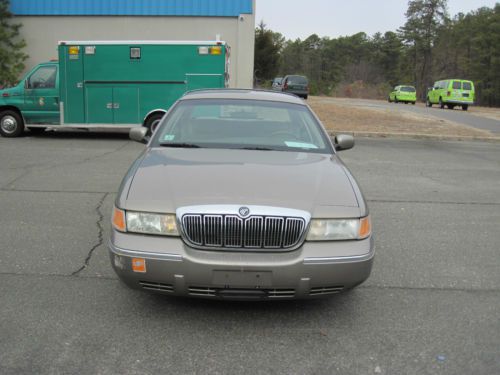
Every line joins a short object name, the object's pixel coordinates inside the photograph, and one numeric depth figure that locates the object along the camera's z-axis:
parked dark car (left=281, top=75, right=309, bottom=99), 37.31
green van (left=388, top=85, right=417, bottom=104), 42.69
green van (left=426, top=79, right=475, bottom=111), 33.19
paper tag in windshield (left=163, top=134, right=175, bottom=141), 4.64
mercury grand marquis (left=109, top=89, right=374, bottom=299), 3.22
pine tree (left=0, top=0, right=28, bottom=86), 19.98
